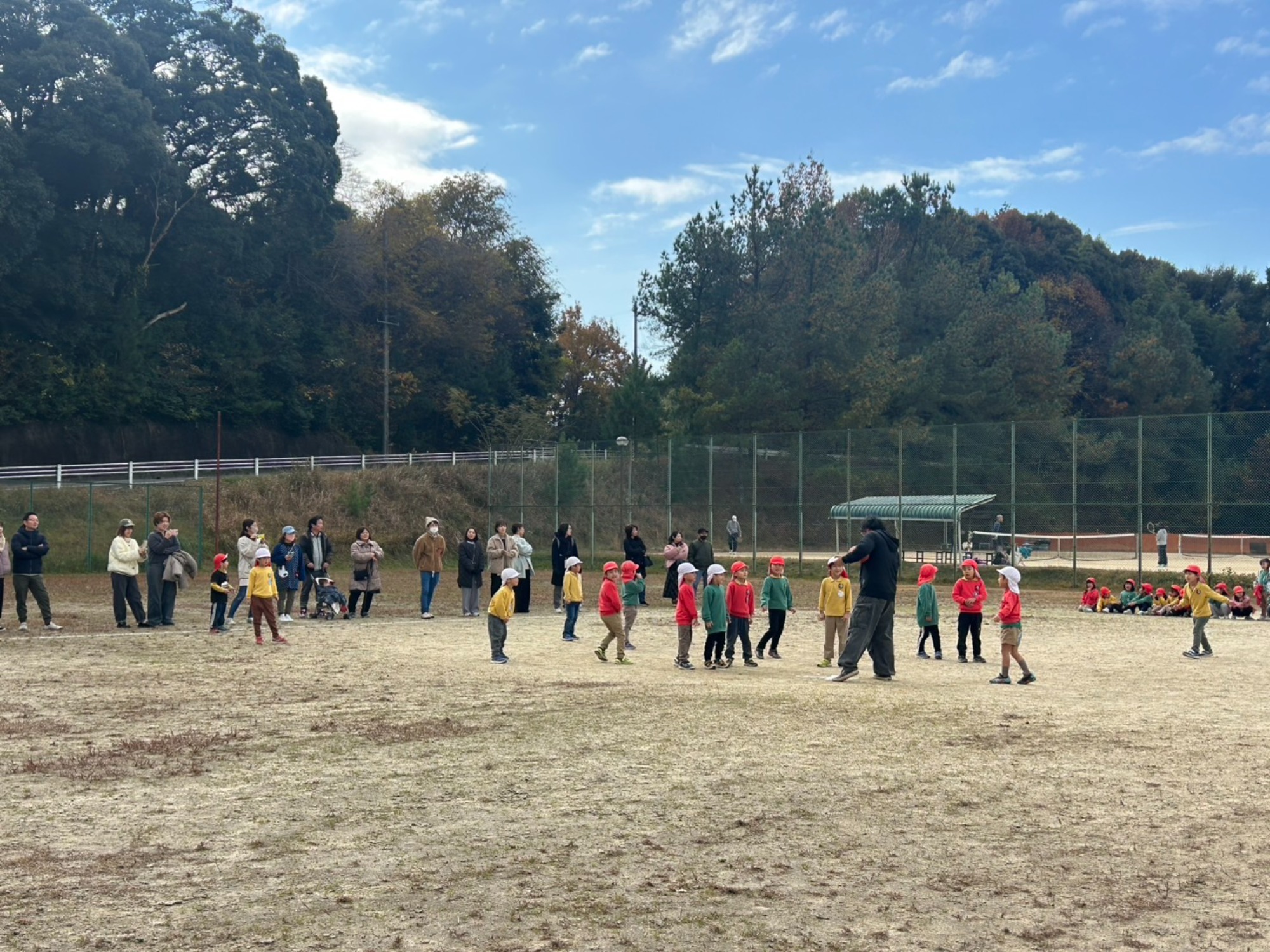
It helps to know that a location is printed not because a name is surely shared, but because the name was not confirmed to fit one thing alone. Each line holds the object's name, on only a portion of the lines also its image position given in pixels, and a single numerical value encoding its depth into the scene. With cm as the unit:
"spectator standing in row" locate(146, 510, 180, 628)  2059
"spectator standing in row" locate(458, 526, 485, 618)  2270
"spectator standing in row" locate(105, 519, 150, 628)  2028
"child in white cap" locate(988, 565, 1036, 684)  1439
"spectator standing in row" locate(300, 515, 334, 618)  2247
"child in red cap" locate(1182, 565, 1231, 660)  1725
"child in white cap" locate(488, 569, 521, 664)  1616
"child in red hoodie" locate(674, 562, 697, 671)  1568
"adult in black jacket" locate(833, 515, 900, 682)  1459
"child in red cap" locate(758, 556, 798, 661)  1723
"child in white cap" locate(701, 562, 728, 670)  1598
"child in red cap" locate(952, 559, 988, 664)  1689
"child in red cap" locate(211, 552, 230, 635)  1973
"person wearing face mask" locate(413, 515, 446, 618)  2272
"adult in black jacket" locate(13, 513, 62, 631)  1964
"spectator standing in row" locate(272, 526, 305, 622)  2139
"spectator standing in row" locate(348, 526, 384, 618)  2288
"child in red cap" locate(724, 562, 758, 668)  1650
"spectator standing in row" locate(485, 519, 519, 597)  2250
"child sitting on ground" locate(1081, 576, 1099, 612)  2562
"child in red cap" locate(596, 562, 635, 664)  1639
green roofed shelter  3406
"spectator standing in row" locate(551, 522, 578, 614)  2350
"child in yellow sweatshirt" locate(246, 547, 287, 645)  1802
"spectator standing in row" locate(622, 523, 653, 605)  2412
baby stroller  2245
